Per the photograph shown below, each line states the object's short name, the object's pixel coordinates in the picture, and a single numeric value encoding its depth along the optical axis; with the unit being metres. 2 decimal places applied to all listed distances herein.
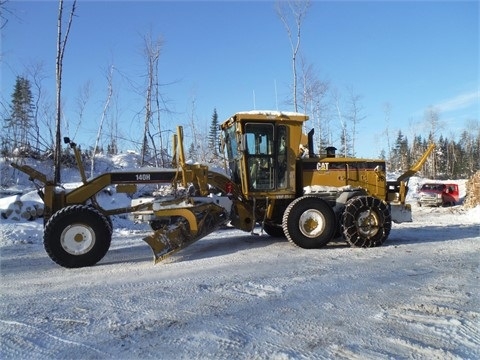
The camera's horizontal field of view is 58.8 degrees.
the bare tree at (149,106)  24.62
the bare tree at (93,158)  26.60
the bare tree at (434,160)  57.72
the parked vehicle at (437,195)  25.93
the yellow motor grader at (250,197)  7.01
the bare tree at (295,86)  24.83
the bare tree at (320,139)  34.77
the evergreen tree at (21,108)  29.32
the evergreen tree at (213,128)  41.27
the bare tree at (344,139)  41.38
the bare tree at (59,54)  18.23
